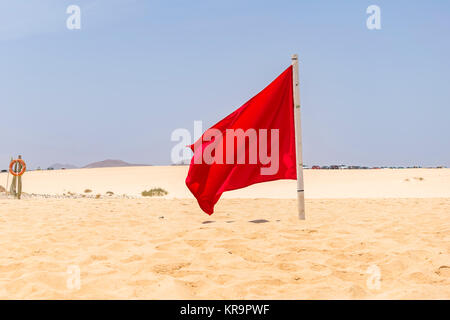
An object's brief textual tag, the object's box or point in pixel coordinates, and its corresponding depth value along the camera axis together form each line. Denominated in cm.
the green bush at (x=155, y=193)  2193
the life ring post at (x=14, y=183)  1655
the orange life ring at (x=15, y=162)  1628
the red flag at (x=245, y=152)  767
